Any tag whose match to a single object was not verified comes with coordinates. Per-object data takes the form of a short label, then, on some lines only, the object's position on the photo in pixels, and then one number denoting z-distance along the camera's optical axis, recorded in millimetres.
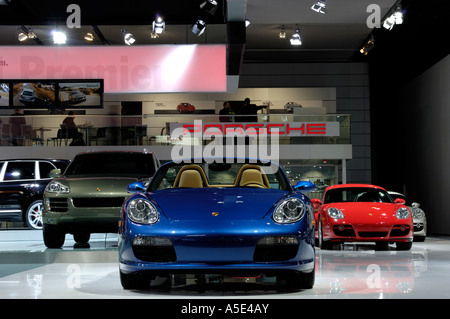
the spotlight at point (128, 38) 17594
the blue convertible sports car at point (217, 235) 5023
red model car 21641
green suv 8969
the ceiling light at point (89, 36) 18178
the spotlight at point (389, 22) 16297
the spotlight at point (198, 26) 13258
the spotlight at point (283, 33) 19889
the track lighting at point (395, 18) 16094
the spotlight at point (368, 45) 20359
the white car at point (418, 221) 14578
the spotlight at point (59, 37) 15547
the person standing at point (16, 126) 19000
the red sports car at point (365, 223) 10797
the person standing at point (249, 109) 19562
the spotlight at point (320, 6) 15055
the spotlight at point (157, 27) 14503
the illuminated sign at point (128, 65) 15328
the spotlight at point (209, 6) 12281
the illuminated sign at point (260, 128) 19000
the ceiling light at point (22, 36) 18978
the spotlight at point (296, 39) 18953
